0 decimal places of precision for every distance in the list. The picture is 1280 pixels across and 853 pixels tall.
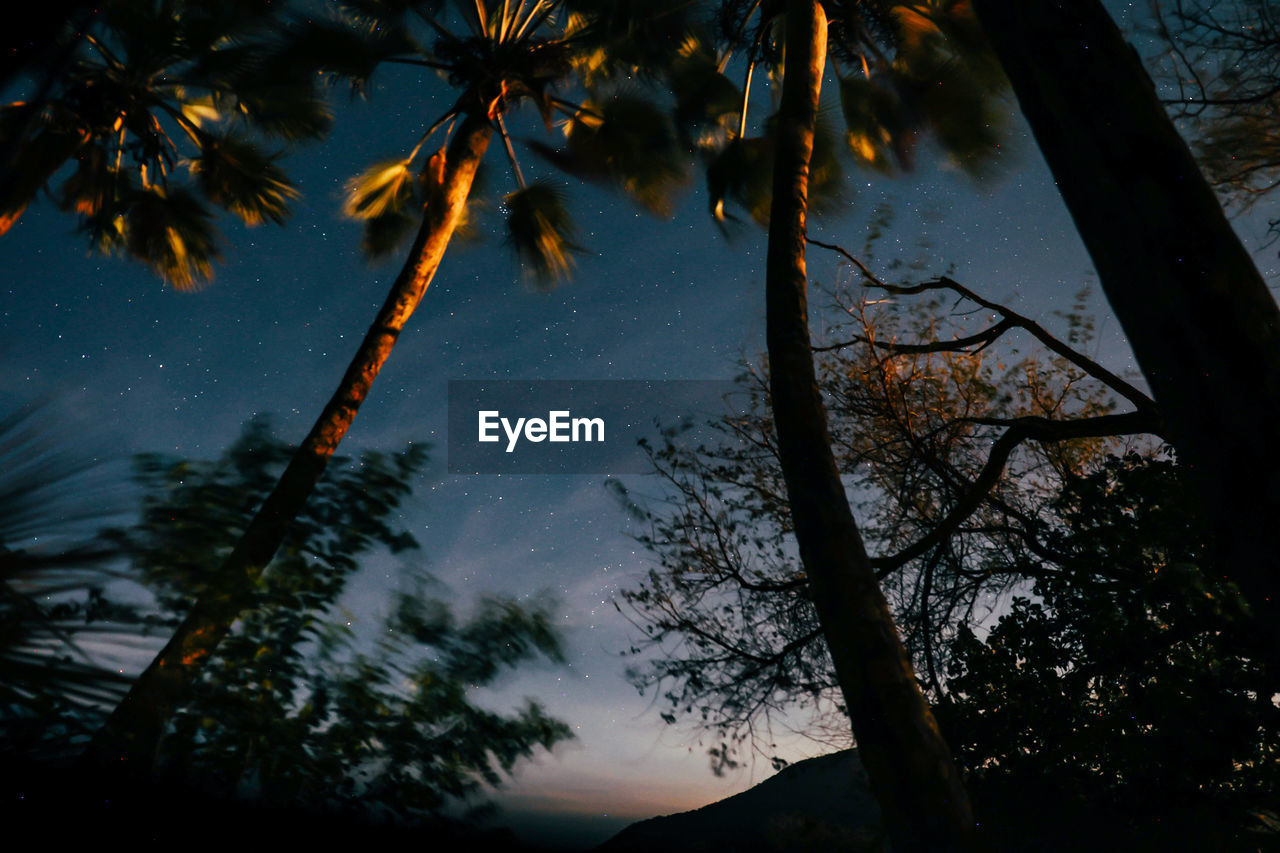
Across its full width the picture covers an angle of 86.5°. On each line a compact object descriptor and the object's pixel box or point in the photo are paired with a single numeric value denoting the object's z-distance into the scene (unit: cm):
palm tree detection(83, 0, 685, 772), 674
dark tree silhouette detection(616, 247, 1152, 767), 583
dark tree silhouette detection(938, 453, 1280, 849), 371
